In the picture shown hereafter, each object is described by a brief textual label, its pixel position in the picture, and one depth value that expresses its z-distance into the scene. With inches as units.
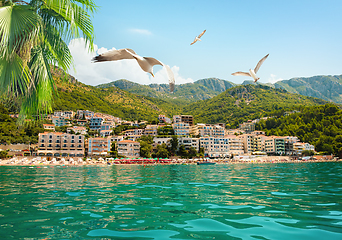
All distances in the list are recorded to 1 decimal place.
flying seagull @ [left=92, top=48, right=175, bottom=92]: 220.8
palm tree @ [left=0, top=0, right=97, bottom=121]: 183.5
